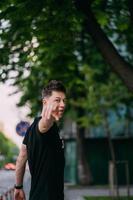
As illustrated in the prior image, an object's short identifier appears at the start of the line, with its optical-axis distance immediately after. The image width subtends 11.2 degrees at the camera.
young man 5.11
